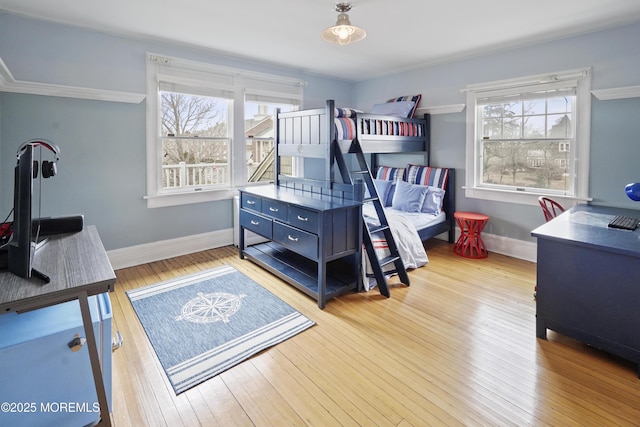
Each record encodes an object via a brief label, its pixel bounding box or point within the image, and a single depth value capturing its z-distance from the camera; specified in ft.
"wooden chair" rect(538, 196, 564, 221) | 10.22
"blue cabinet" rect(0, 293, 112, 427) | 4.37
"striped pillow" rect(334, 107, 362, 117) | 11.09
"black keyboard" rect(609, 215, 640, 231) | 7.84
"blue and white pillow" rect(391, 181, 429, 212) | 14.33
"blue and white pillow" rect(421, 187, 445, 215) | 14.25
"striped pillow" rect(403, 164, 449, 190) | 14.89
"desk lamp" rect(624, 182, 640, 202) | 8.26
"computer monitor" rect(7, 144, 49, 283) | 4.31
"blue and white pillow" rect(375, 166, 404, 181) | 16.25
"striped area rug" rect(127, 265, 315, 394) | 7.03
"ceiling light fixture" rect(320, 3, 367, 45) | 8.61
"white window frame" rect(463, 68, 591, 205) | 11.37
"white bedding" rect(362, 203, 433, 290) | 10.84
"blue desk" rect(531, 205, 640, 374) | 6.56
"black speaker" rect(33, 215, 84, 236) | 6.57
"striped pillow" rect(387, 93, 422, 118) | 15.57
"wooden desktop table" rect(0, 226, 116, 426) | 4.01
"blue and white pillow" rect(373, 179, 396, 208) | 15.49
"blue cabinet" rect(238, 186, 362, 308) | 9.34
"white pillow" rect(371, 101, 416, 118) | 15.54
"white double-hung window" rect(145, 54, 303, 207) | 12.52
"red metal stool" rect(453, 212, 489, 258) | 13.44
